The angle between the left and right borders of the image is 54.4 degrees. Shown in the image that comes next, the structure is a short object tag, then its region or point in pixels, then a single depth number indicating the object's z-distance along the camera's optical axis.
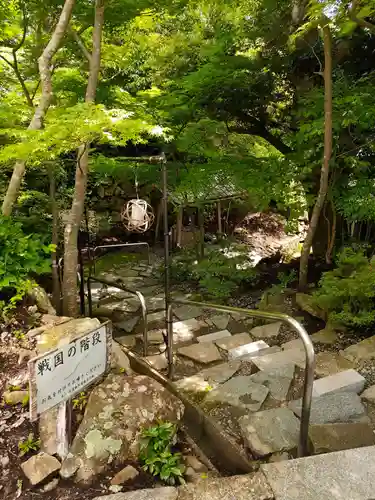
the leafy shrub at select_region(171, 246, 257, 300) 7.92
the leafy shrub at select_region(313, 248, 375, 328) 4.77
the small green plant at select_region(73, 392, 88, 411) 2.77
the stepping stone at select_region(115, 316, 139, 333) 6.60
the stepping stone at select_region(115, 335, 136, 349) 5.73
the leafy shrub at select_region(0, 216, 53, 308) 3.40
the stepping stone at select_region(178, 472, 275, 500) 2.09
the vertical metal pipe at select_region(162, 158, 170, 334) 4.01
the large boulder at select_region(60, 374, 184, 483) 2.38
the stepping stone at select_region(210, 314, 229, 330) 6.47
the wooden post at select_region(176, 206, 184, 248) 11.09
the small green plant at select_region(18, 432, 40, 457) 2.42
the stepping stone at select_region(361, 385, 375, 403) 3.20
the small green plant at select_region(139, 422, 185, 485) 2.37
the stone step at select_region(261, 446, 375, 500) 2.06
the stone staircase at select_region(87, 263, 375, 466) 2.72
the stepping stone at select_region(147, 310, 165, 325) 6.86
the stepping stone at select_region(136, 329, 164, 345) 5.82
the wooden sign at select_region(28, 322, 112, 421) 1.96
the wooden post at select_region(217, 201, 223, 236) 11.93
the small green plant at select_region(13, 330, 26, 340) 3.39
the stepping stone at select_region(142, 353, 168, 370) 4.52
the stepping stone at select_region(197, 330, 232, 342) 5.66
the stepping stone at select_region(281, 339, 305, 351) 4.80
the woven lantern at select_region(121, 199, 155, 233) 5.08
